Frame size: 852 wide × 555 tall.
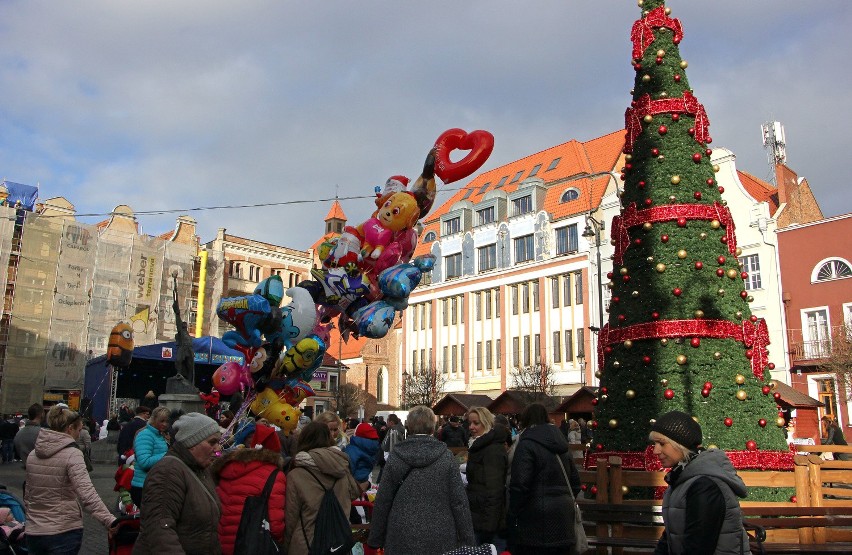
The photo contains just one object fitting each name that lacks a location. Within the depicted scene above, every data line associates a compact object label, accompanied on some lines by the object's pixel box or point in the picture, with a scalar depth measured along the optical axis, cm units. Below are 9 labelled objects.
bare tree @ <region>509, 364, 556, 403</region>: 3712
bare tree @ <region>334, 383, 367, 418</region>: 4509
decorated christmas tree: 802
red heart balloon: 1147
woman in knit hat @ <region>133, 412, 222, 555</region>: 412
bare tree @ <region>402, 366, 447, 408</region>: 4412
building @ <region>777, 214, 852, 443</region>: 2759
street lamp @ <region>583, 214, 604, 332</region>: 2221
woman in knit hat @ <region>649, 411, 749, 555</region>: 356
